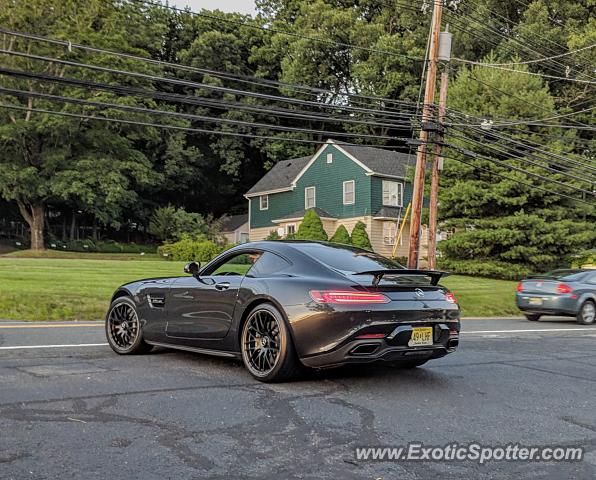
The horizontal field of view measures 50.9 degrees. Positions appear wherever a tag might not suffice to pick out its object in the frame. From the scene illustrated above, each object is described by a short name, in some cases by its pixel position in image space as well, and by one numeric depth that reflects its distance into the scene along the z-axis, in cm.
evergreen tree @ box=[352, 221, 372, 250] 3719
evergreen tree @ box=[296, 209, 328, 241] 3841
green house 3984
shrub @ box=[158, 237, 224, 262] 3612
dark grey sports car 577
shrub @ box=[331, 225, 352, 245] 3794
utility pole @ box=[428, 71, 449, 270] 2060
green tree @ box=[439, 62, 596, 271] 2975
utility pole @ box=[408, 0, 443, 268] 1898
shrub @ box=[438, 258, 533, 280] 2995
